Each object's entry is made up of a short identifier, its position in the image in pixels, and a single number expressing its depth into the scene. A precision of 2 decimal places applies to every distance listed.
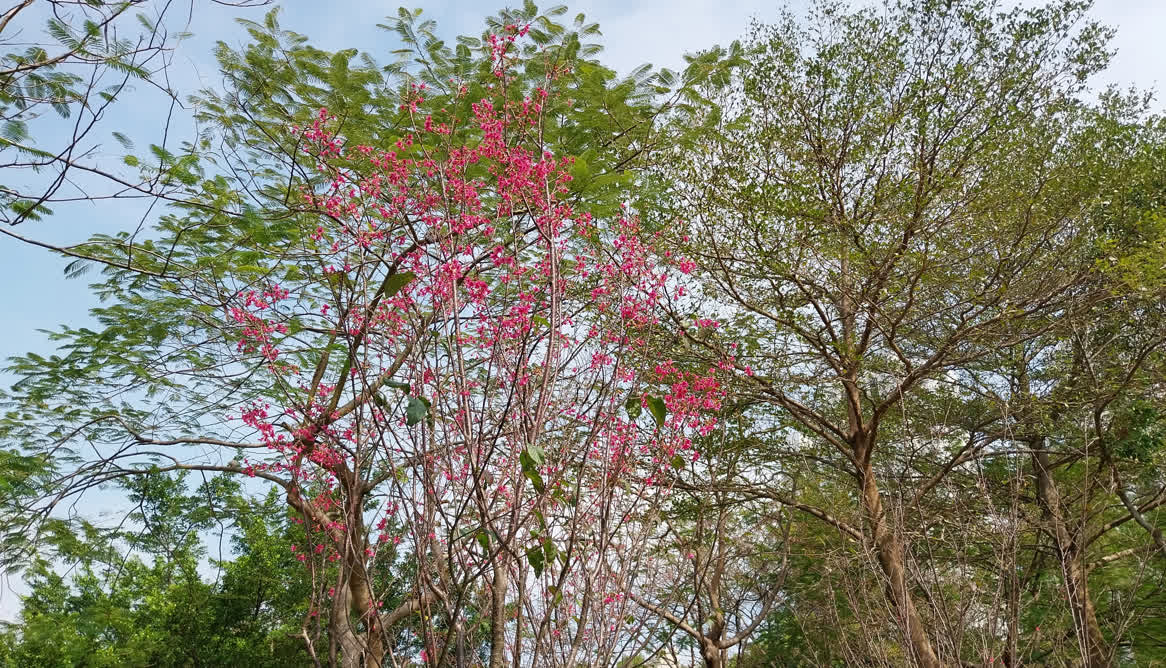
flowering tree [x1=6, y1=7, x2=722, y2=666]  2.42
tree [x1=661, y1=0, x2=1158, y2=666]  7.58
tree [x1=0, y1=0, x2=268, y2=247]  3.22
